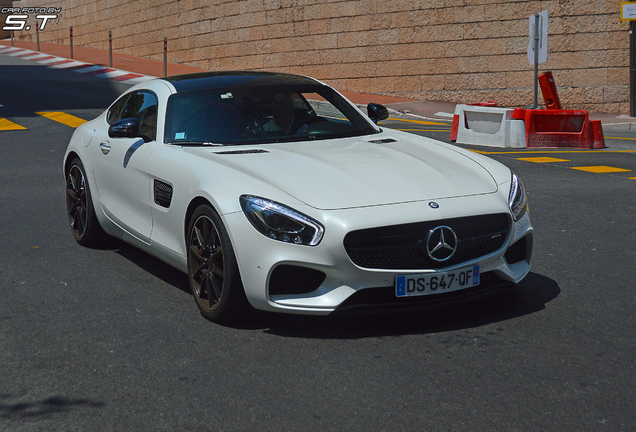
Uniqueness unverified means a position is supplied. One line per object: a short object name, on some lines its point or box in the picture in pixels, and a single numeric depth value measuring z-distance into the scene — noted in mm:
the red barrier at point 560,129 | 13352
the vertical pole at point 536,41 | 15484
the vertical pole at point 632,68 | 18406
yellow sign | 18250
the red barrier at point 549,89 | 15656
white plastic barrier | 13234
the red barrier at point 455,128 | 13812
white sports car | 4020
